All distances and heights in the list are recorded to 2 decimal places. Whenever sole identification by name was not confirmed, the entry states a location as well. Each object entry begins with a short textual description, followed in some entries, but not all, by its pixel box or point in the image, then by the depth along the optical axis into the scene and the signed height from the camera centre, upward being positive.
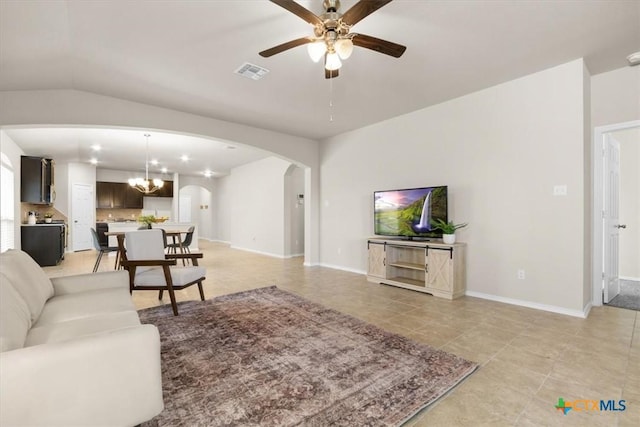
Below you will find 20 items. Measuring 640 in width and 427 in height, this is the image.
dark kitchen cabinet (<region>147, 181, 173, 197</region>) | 11.09 +0.91
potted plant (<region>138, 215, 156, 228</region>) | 6.35 -0.12
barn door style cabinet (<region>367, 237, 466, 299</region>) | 3.86 -0.79
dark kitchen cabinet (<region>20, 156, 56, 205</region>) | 6.41 +0.81
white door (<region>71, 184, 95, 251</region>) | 9.03 +0.00
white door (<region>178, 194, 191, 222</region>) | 13.41 +0.30
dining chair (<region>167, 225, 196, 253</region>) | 6.77 -0.61
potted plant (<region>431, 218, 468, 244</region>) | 3.94 -0.22
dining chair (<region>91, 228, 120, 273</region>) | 5.37 -0.61
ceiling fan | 1.90 +1.32
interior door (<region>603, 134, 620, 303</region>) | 3.60 -0.08
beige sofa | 1.10 -0.67
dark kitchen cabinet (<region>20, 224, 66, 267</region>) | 6.26 -0.59
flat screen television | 4.19 +0.03
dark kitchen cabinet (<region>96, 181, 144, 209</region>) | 10.02 +0.67
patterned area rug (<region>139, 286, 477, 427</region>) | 1.64 -1.13
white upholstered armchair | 3.18 -0.59
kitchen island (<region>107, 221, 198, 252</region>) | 8.10 -0.34
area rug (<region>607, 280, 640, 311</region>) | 3.54 -1.14
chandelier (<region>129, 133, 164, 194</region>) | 7.95 +0.89
